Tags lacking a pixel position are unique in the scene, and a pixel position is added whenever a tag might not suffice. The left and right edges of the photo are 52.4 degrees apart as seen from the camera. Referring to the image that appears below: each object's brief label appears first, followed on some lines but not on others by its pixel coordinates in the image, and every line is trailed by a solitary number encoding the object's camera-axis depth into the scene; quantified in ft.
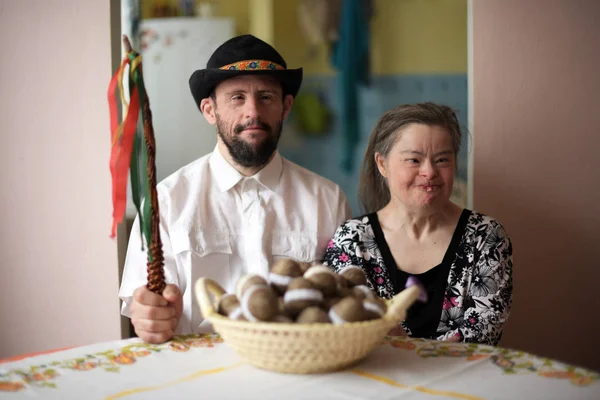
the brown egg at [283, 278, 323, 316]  3.50
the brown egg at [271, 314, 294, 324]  3.47
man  6.33
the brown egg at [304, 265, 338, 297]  3.61
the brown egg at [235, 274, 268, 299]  3.59
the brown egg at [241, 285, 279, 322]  3.45
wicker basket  3.33
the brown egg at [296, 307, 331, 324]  3.41
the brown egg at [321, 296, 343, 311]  3.59
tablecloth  3.39
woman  5.78
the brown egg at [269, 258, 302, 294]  3.68
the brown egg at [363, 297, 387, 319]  3.55
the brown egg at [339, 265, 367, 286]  3.90
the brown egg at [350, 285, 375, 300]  3.69
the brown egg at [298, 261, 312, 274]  3.84
